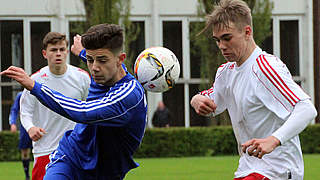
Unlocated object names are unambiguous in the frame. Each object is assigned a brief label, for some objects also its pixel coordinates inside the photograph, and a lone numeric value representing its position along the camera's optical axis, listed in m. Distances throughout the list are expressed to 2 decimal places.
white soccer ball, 11.88
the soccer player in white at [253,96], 9.91
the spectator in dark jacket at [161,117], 46.28
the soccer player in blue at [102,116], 10.24
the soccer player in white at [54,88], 16.73
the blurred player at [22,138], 27.58
